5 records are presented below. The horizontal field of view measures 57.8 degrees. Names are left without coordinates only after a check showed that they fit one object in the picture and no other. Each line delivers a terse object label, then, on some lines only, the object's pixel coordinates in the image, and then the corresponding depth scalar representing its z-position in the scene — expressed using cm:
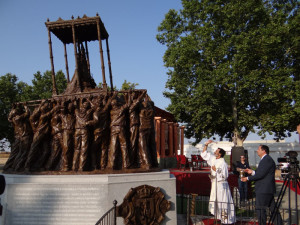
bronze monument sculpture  779
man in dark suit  591
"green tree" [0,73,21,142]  2910
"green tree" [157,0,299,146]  2106
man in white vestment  680
